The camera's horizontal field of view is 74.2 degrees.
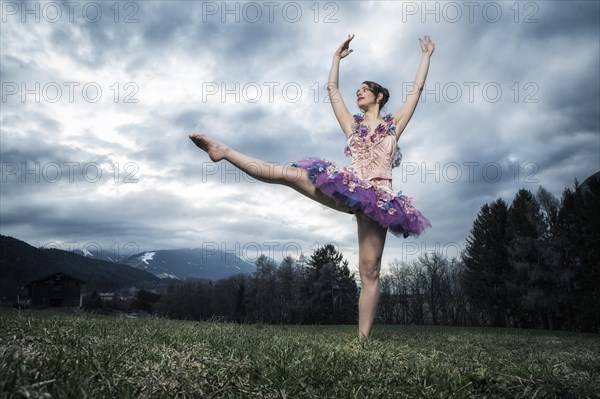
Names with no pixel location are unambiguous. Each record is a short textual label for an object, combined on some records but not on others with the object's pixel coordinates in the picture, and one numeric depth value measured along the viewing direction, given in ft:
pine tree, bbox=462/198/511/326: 148.56
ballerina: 12.60
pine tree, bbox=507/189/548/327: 125.70
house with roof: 203.72
